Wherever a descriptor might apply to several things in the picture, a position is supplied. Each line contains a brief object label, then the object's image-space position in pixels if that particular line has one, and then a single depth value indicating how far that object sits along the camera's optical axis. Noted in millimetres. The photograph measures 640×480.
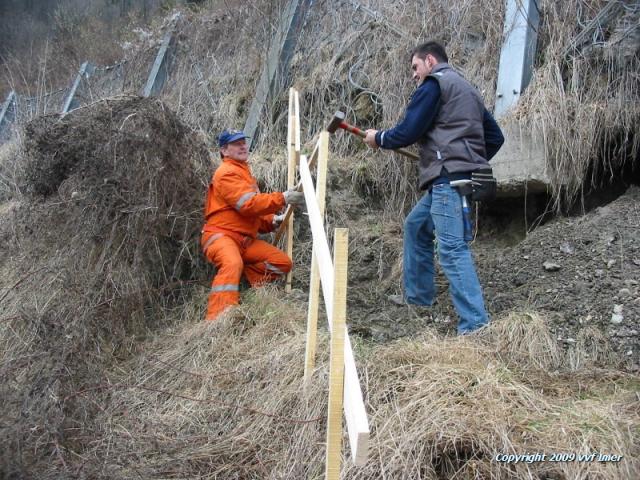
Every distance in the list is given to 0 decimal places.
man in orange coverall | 4855
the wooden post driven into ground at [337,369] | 2260
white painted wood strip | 1991
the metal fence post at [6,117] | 10157
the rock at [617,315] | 3859
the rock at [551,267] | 4531
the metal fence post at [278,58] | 7105
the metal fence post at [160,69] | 8875
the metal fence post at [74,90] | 9094
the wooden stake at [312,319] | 3457
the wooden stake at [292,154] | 5234
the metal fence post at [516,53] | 5441
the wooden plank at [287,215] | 4417
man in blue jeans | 4016
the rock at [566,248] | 4613
